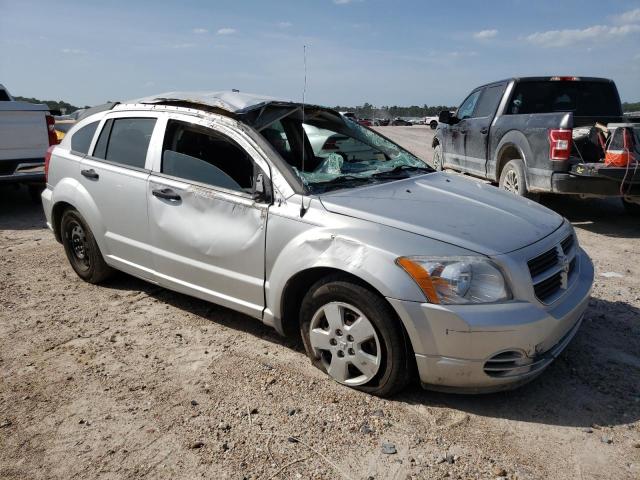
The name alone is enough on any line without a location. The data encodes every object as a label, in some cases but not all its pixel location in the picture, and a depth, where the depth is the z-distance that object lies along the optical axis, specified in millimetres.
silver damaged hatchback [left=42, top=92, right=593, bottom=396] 2766
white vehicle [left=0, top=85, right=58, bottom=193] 7551
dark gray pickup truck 6359
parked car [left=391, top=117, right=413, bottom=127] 56344
